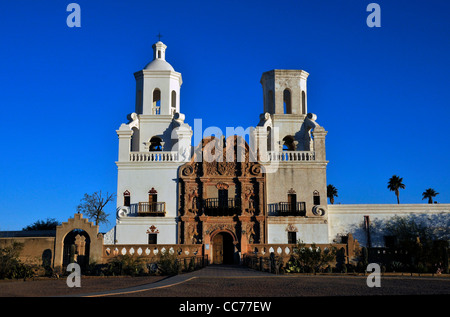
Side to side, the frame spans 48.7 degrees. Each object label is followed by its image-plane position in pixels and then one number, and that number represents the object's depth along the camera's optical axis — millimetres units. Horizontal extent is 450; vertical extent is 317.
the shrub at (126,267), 27062
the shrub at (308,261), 27672
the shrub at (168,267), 26250
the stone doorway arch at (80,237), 30922
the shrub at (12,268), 25656
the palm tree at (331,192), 58250
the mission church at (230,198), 36125
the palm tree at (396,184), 56406
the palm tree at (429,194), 58188
